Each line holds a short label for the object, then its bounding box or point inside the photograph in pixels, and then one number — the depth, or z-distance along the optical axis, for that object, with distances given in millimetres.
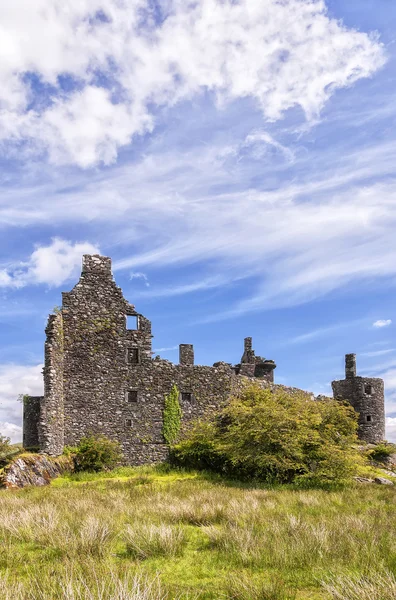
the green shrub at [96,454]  24922
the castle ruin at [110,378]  26750
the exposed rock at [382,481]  23344
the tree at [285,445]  21172
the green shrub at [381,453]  36719
